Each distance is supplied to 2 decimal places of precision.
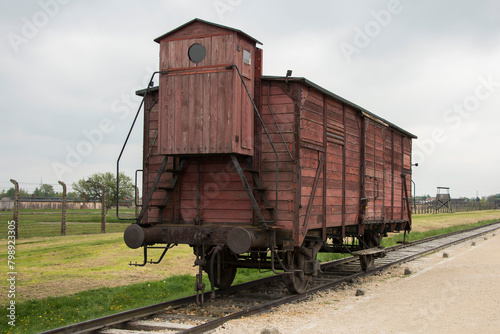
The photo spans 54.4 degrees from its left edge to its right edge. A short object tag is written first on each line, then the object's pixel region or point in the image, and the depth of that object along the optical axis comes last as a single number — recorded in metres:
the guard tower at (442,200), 63.94
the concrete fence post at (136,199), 9.60
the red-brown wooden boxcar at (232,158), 8.12
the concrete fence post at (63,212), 16.84
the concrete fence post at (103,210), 18.84
